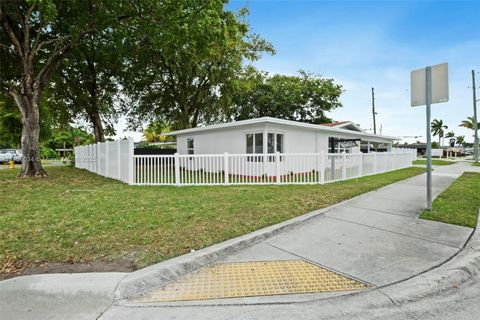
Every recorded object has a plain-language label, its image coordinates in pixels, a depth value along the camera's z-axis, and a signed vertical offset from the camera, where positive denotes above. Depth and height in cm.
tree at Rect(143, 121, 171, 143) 2712 +307
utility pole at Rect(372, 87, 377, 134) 3759 +677
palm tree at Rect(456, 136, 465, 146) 9972 +511
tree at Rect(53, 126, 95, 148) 4931 +367
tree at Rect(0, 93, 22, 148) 2448 +336
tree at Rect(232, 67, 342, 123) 2949 +591
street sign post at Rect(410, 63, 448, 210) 558 +130
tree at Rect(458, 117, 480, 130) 5436 +581
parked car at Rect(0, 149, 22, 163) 2784 +31
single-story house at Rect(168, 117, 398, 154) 1325 +100
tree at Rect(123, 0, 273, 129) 1096 +545
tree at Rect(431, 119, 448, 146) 8073 +755
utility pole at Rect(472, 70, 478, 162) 2981 +520
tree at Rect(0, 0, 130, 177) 1141 +474
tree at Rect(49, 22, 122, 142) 1634 +532
